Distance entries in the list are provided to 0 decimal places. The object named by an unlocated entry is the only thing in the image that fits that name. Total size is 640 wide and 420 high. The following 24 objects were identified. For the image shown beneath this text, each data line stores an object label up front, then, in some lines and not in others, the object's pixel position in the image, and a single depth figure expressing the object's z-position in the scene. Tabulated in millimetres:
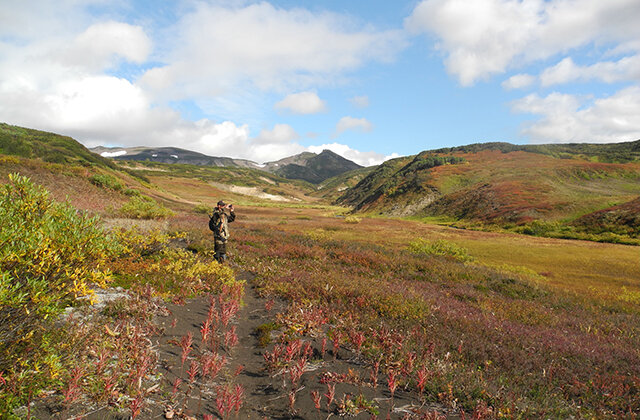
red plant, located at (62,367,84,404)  3267
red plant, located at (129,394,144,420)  3332
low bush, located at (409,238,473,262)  21506
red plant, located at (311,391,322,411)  3988
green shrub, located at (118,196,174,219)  22203
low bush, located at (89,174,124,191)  32094
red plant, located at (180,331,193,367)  4316
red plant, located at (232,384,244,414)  3709
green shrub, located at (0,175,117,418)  3373
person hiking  12826
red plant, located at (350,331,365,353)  6012
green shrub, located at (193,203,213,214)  45200
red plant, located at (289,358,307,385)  4612
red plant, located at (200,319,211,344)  5059
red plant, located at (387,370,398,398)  4232
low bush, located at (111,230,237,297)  8633
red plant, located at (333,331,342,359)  6088
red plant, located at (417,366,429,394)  4566
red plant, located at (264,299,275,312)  8484
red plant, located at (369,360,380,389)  4938
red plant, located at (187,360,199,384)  4180
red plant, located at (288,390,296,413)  4281
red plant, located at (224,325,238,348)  5638
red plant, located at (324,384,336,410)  4152
